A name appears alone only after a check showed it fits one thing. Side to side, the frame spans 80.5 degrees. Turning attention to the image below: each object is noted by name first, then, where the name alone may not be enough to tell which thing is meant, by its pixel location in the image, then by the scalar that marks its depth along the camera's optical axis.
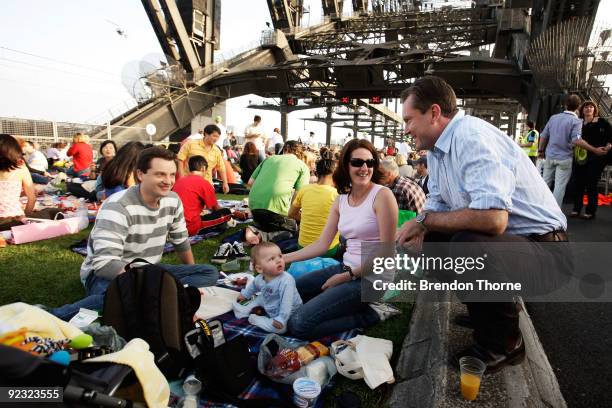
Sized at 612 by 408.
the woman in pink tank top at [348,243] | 2.84
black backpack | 2.16
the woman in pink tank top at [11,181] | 4.85
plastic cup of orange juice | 1.83
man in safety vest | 11.29
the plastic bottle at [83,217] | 5.89
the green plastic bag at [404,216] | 4.39
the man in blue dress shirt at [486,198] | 1.95
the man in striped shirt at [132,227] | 2.85
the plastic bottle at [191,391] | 1.95
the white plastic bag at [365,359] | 2.23
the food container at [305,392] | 1.99
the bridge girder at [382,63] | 25.84
